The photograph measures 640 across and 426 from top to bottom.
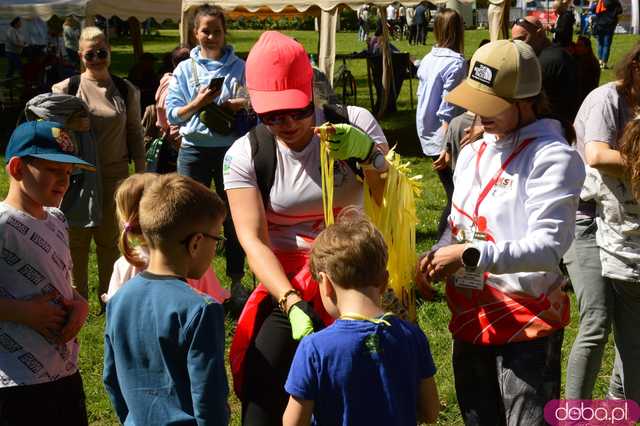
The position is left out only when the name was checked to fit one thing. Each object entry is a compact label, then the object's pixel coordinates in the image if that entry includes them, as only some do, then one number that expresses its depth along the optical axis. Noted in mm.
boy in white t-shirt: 3113
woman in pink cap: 3256
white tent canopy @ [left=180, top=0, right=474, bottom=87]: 12398
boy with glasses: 2629
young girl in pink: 3229
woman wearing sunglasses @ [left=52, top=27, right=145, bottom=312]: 6293
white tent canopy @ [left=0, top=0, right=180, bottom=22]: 14758
